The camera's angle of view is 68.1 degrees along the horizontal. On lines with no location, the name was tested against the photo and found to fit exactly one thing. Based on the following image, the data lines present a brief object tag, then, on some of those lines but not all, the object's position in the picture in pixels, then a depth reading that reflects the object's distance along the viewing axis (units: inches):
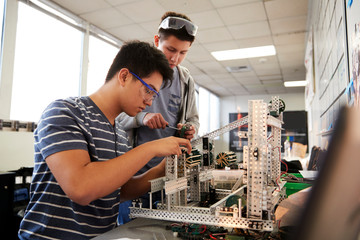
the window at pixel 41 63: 138.9
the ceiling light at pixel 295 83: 349.7
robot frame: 40.0
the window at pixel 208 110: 373.4
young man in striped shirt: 36.8
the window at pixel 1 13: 130.6
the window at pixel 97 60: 185.0
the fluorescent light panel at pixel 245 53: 228.7
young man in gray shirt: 64.5
